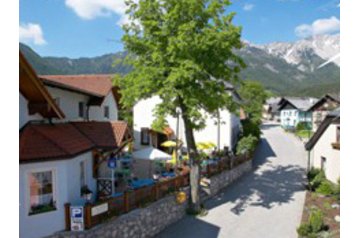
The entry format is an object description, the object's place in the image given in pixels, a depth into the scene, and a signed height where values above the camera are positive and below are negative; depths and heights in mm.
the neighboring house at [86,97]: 16109 +1320
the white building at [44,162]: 10625 -1775
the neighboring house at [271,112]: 106875 +2208
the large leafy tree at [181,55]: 14836 +3371
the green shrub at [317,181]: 21188 -4632
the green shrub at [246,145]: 29703 -2891
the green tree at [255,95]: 60250 +5303
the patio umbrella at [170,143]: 25153 -2288
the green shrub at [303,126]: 58438 -1797
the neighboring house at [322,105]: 48456 +2261
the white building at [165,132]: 29578 -1492
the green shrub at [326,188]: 19750 -4873
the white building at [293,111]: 72481 +1797
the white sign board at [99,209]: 11755 -3839
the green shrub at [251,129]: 34869 -1446
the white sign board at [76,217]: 11453 -3981
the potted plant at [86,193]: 13192 -3552
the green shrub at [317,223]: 14328 -5234
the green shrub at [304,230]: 14469 -5633
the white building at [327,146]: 20406 -2258
